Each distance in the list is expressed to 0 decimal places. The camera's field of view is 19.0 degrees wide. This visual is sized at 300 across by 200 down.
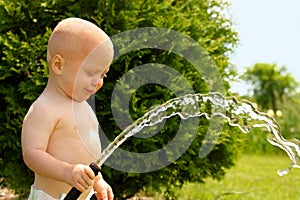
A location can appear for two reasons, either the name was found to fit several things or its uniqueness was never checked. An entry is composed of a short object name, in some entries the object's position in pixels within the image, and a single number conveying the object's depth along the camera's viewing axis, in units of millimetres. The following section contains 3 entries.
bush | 6155
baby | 3743
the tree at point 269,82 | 30740
